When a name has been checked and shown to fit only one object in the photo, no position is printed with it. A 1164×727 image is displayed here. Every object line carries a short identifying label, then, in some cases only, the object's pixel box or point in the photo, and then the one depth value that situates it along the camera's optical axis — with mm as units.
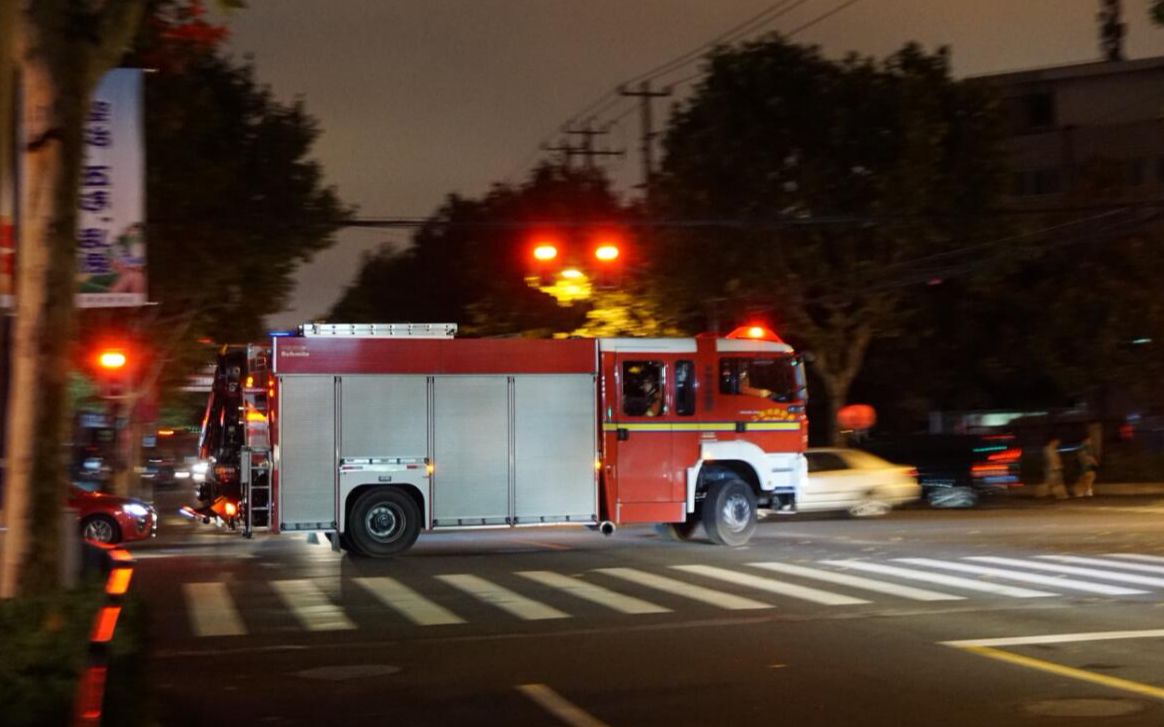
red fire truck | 19391
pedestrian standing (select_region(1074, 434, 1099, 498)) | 34188
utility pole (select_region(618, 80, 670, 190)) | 34250
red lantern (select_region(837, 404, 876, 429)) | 38156
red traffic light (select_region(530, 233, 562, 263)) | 25047
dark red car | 21656
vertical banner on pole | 12633
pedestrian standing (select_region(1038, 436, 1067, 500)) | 34312
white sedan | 26438
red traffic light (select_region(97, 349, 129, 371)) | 27286
